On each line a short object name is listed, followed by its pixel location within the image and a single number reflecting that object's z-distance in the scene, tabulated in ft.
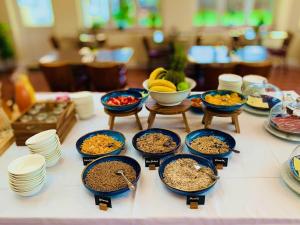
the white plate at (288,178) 3.41
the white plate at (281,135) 4.51
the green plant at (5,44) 15.82
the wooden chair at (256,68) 8.54
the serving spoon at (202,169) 3.50
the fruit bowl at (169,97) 4.52
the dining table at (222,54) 10.23
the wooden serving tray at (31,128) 4.56
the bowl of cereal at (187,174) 3.37
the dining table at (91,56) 10.27
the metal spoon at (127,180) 3.41
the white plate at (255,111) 5.41
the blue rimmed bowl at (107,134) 4.25
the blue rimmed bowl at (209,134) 4.16
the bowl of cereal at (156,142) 4.03
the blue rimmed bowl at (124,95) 4.73
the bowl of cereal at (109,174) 3.40
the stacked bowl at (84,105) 5.37
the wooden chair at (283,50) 14.49
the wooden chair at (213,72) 8.50
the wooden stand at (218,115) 4.62
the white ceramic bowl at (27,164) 3.48
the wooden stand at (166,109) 4.59
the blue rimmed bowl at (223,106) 4.58
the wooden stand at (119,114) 4.77
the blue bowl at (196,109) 5.47
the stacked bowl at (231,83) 5.37
